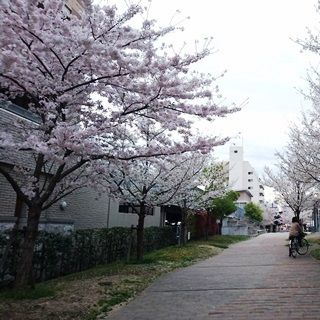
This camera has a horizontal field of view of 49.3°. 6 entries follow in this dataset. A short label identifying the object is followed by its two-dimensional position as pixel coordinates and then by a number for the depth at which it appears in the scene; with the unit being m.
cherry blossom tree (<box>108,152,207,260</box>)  12.07
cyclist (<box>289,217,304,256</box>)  13.98
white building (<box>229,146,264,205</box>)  78.09
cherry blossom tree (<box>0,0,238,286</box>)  5.82
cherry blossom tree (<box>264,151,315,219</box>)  21.23
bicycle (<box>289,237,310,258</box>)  13.61
